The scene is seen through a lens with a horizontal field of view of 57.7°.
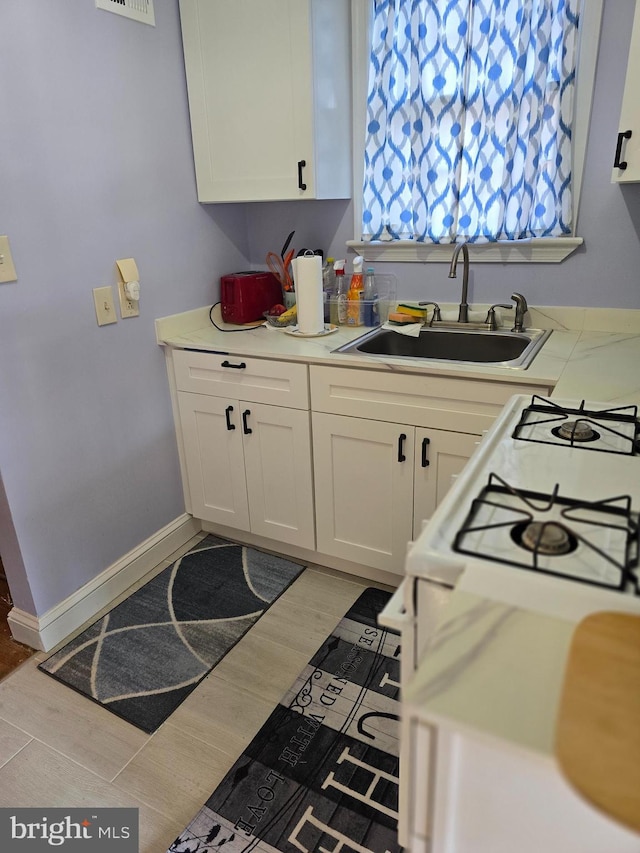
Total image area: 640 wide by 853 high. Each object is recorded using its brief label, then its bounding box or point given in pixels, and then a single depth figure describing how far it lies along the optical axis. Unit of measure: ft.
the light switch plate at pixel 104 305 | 6.63
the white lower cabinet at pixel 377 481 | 6.34
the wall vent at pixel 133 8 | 6.26
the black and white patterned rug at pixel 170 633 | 5.94
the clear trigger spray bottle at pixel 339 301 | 7.91
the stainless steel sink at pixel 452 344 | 7.10
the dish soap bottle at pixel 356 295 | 7.79
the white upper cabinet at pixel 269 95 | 6.64
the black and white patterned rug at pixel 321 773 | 4.49
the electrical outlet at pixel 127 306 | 6.91
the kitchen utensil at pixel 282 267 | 8.39
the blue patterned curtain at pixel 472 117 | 6.37
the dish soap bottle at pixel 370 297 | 7.84
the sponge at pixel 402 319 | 7.68
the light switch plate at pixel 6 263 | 5.55
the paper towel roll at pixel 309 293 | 7.22
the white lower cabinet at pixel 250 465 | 7.18
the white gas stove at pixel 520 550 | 2.27
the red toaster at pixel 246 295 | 8.13
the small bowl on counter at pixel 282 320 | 7.97
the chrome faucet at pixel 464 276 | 6.84
